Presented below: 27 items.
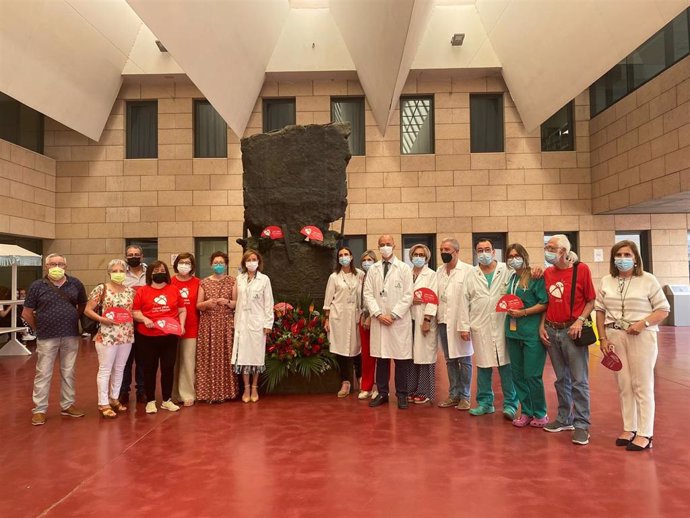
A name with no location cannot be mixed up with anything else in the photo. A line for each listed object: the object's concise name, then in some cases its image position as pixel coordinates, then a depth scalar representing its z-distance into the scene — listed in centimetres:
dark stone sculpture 548
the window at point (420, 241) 1169
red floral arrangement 512
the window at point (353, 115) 1172
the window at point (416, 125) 1162
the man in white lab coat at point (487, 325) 416
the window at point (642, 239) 1143
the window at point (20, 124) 1034
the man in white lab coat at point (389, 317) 455
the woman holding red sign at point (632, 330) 330
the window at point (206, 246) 1167
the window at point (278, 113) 1179
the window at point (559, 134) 1161
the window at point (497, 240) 1155
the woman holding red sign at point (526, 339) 385
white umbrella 824
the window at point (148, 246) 1166
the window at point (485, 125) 1166
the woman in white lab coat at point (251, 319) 473
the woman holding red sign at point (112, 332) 427
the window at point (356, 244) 1164
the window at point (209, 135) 1173
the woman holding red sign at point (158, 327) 440
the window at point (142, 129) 1174
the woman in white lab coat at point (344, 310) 495
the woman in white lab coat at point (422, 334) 454
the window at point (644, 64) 851
